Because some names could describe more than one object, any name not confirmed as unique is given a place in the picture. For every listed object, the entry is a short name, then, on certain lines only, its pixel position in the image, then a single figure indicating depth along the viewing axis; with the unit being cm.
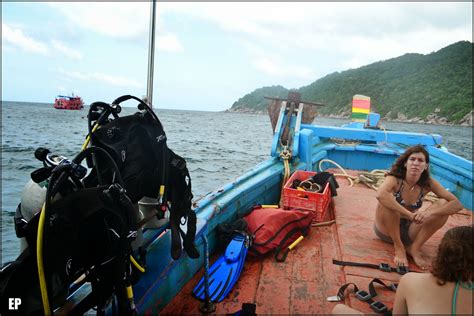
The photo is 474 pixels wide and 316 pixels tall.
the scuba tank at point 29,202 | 120
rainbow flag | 888
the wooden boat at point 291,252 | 211
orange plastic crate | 347
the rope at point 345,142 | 730
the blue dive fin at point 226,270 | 230
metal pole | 196
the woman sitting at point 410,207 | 271
